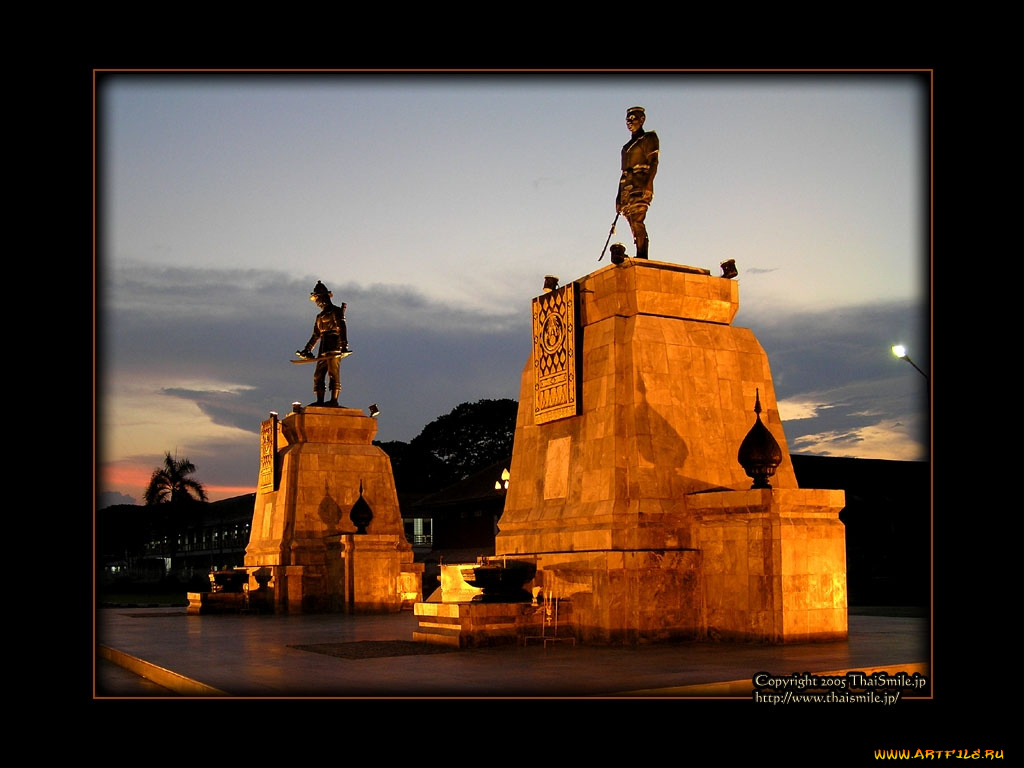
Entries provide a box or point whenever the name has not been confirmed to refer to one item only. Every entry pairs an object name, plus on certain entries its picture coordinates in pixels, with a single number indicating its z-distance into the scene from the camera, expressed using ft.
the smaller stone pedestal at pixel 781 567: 43.98
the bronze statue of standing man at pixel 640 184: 54.44
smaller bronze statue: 90.89
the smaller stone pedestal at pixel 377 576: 81.56
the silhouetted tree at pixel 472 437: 215.92
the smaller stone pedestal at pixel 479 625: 46.37
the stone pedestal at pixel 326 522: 82.58
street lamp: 59.36
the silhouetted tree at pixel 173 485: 189.57
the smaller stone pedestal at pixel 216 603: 81.61
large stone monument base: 44.88
